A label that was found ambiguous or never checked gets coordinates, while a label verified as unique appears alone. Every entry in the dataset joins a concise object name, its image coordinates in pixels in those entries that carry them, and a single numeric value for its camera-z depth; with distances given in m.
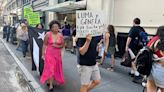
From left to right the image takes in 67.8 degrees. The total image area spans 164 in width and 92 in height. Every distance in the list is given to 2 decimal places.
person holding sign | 2.18
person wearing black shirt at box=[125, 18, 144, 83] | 3.39
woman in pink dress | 2.90
